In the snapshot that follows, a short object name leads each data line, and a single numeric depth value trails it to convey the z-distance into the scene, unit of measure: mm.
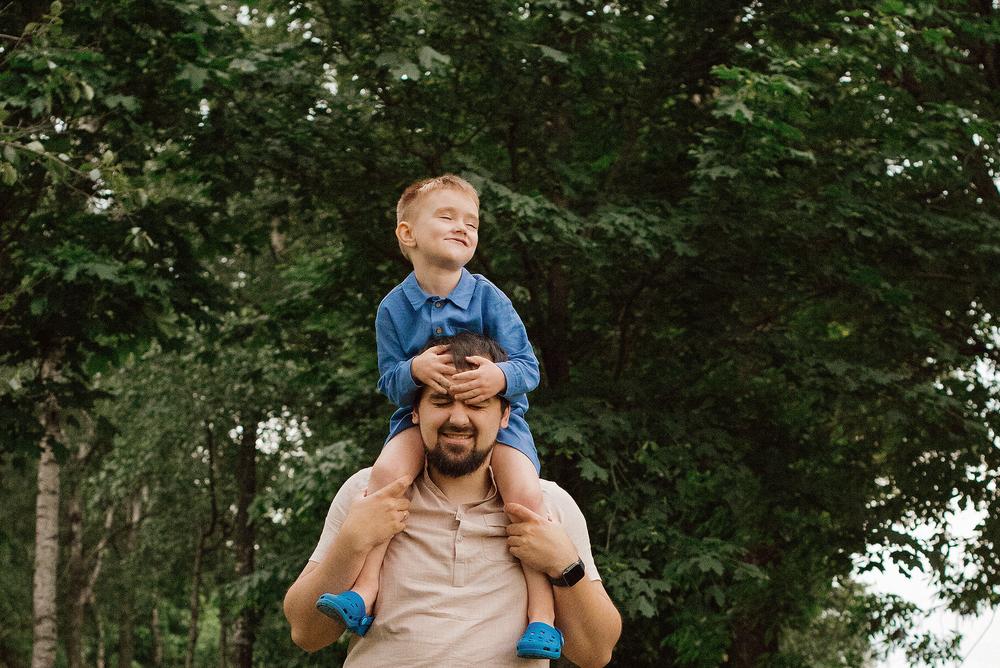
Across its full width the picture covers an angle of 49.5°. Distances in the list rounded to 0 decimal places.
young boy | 2961
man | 2889
